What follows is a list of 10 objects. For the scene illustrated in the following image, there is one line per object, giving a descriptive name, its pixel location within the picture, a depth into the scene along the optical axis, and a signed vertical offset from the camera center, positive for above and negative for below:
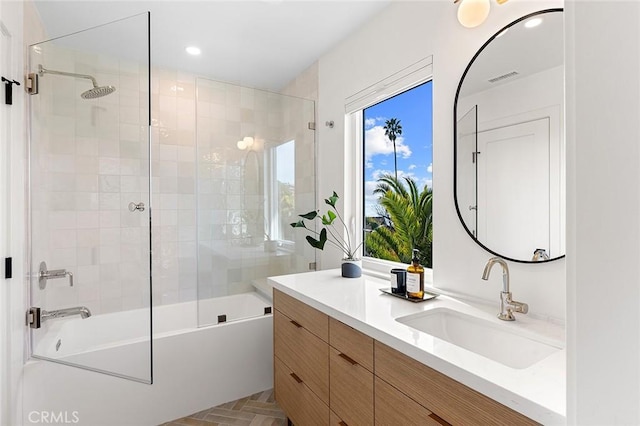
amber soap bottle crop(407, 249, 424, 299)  1.47 -0.33
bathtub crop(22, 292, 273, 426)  1.75 -0.96
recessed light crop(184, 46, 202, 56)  2.46 +1.27
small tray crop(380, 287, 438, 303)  1.45 -0.41
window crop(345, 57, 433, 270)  2.08 +0.28
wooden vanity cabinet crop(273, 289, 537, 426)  0.86 -0.62
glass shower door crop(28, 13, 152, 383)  1.80 +0.06
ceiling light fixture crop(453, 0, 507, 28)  1.33 +0.85
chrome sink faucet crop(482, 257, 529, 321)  1.19 -0.34
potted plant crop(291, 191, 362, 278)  2.00 -0.21
